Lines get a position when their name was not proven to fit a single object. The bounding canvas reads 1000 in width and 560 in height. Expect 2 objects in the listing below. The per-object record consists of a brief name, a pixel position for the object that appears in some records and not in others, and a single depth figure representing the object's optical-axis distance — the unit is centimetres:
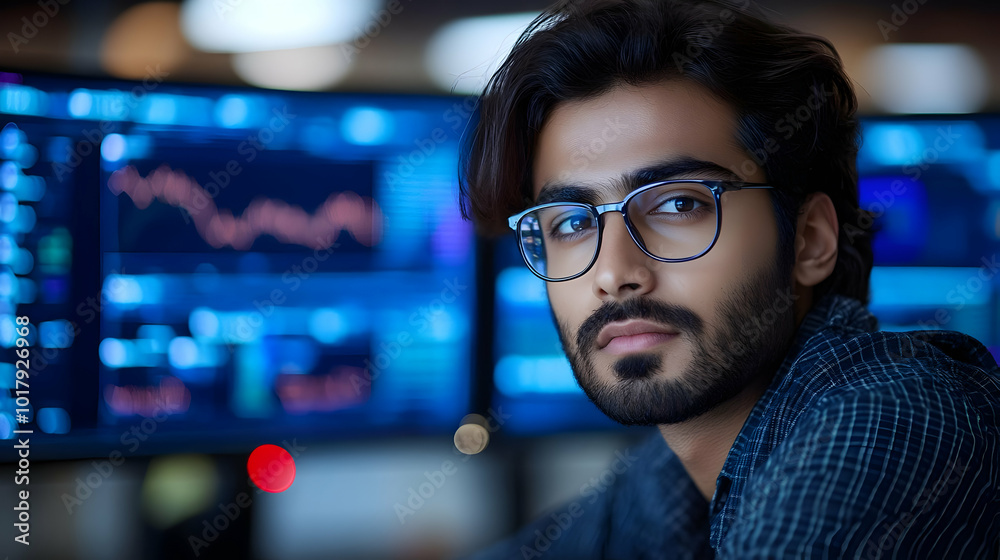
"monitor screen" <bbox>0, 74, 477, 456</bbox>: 135
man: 62
